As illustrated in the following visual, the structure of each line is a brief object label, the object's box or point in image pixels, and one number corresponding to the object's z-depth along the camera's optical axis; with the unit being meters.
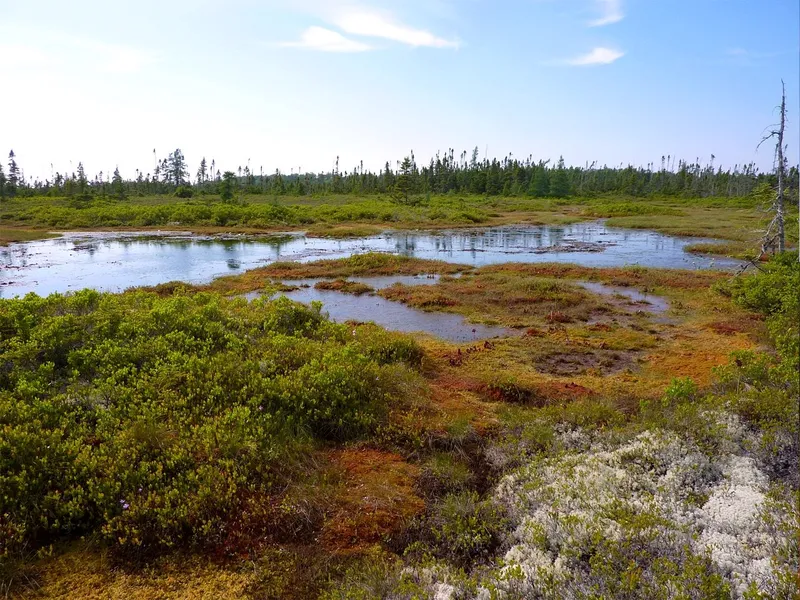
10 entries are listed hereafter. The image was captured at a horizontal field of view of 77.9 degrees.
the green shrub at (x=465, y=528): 4.68
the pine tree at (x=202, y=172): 118.81
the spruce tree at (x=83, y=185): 72.36
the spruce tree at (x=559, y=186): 93.38
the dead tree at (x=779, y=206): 13.58
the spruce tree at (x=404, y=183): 67.69
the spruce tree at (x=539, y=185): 93.00
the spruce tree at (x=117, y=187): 79.13
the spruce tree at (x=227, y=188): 66.38
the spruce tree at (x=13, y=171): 87.61
